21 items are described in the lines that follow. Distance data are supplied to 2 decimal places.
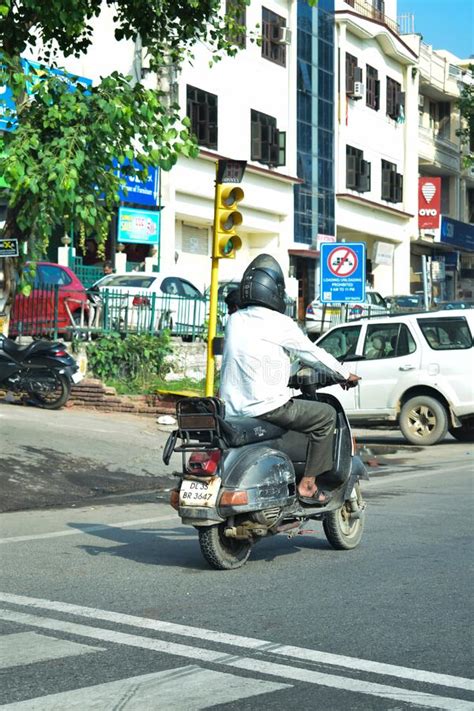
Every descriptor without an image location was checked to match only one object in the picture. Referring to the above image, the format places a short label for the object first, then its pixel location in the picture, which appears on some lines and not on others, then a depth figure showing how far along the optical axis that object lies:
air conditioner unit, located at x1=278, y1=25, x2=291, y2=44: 37.94
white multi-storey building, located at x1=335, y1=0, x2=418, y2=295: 43.56
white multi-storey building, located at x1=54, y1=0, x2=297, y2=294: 31.39
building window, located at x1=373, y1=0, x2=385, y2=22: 47.94
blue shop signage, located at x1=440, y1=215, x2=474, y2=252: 53.44
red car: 20.17
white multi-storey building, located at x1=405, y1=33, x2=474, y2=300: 52.38
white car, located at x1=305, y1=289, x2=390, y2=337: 30.53
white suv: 17.61
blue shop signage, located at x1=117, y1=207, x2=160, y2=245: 29.80
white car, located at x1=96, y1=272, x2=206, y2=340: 21.00
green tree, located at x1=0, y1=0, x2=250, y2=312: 11.12
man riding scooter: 7.77
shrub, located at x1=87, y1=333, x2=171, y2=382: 19.83
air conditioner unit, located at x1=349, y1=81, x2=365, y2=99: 43.84
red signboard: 50.50
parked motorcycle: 17.50
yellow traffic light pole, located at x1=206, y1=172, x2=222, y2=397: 12.70
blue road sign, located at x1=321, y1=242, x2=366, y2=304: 21.55
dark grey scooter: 7.43
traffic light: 12.84
